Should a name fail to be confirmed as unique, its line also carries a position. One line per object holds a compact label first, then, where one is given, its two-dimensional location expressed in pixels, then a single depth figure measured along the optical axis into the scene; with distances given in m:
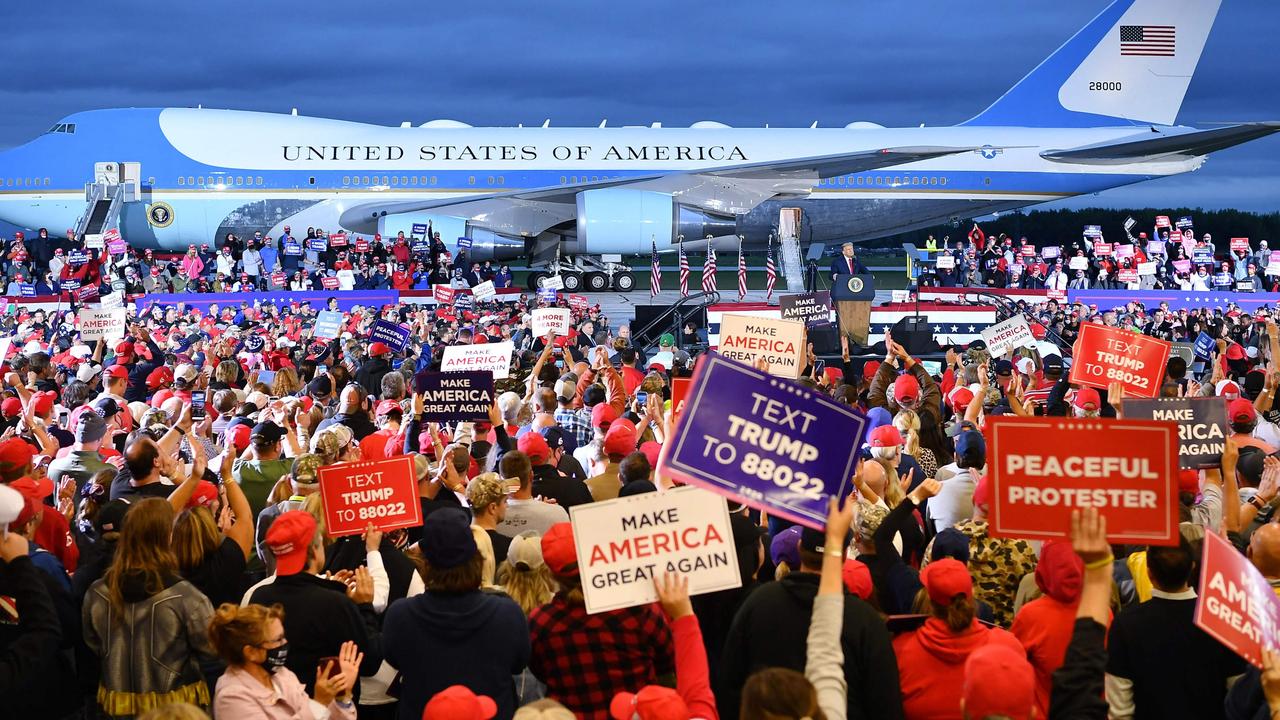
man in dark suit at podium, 18.66
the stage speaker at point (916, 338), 16.67
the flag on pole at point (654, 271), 23.82
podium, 16.62
